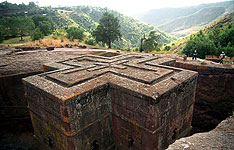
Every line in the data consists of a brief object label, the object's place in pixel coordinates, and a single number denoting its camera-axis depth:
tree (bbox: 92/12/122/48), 22.38
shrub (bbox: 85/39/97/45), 21.14
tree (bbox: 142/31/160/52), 23.55
